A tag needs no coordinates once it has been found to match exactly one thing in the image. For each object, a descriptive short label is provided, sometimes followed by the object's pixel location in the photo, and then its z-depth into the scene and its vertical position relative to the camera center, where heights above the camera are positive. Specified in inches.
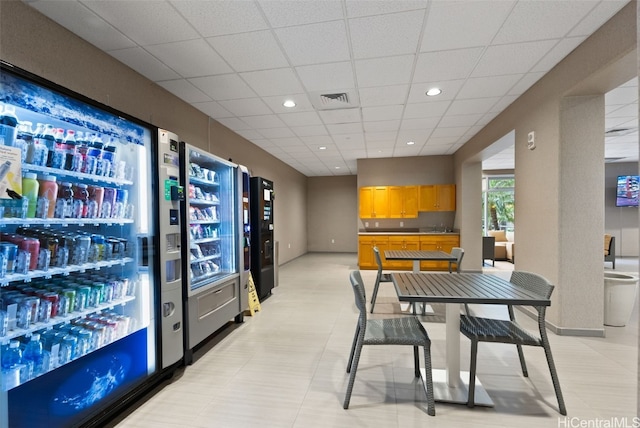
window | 379.6 +7.3
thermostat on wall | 142.2 +34.1
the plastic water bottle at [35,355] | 63.9 -32.4
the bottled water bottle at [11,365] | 57.8 -32.1
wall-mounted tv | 334.6 +19.6
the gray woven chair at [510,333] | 77.6 -35.5
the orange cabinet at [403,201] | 297.0 +8.4
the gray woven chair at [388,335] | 77.9 -36.2
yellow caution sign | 157.4 -50.4
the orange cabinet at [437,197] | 287.7 +11.9
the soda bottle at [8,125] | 56.9 +17.5
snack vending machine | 105.0 -15.6
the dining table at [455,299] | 76.5 -24.7
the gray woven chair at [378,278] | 154.8 -37.2
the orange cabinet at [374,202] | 302.4 +8.0
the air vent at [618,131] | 218.8 +59.3
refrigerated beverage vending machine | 59.4 -10.9
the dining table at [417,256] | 162.1 -27.9
